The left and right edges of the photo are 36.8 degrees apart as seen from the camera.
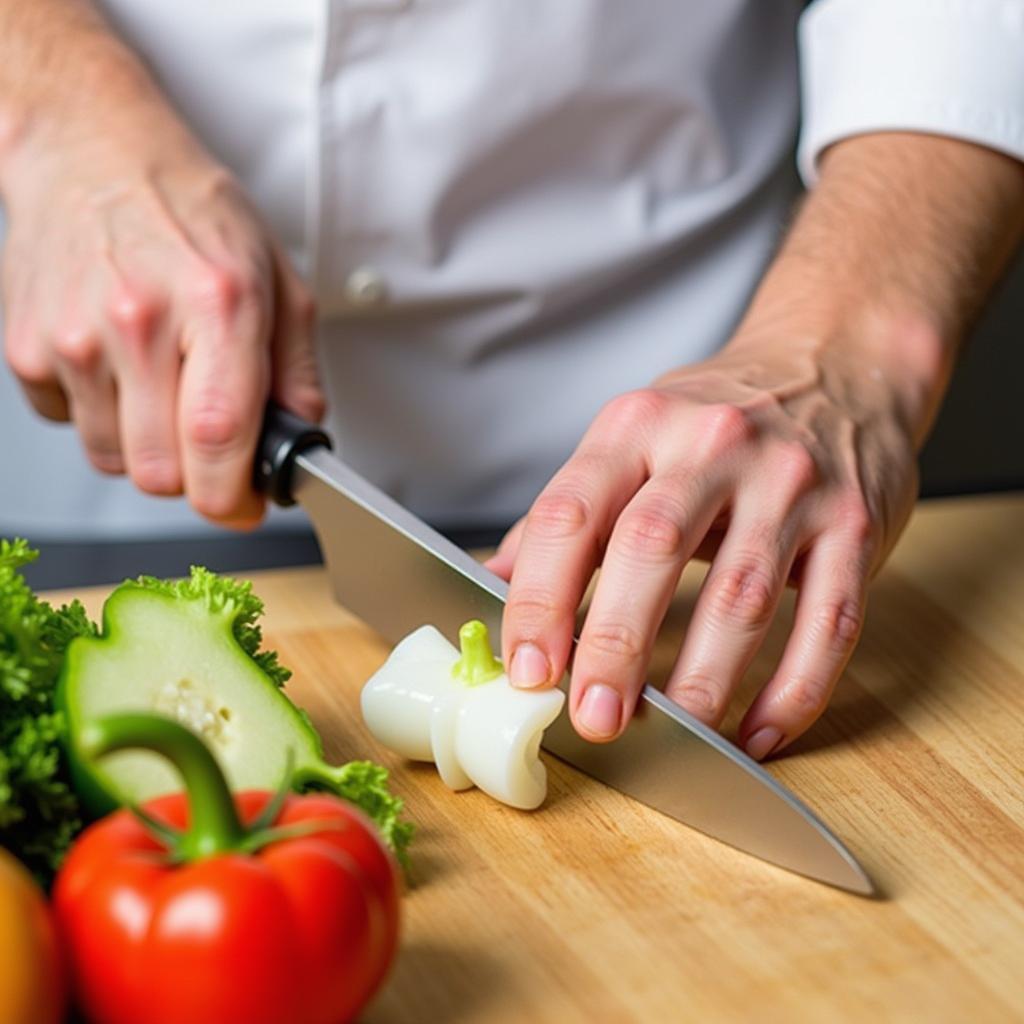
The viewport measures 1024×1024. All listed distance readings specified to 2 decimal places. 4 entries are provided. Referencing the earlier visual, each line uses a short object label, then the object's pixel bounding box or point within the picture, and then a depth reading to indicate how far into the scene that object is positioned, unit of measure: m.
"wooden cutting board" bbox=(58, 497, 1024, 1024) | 0.82
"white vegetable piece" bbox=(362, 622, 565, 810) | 0.97
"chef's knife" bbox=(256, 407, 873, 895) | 0.93
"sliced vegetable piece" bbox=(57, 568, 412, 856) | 0.86
